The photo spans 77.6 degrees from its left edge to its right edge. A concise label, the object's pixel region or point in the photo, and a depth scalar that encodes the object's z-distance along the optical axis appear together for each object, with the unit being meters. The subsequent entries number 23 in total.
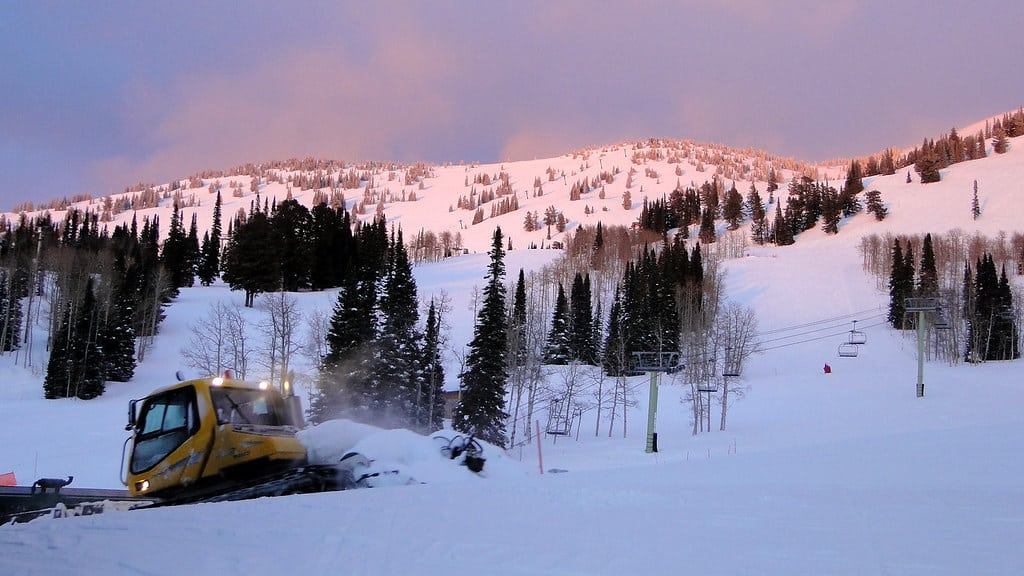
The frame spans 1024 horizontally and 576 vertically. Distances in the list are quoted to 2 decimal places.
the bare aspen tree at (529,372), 47.17
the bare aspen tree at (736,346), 52.62
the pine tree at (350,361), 36.25
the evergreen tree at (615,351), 61.94
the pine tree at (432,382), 40.44
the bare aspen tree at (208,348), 48.65
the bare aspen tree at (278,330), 45.72
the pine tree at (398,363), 36.88
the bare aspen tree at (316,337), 48.66
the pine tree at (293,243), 83.62
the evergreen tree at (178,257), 87.25
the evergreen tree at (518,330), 50.94
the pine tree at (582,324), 72.64
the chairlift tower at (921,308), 43.66
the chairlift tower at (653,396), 34.00
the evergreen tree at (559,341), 69.12
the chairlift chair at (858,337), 68.67
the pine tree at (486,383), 37.84
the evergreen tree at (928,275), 74.56
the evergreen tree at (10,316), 55.62
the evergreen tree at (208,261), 92.38
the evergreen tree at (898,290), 75.31
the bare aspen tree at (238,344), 45.19
